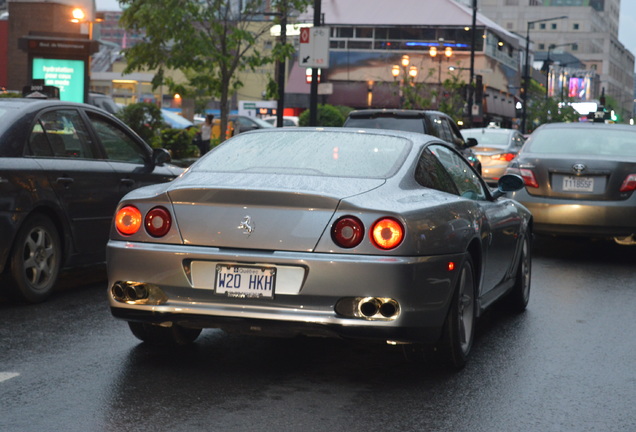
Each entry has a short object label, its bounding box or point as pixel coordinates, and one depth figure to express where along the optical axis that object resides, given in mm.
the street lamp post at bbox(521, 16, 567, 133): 89688
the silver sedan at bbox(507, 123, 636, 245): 12227
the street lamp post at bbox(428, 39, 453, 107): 72462
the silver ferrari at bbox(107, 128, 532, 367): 5699
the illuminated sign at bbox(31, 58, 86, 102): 28516
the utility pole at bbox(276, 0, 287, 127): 24406
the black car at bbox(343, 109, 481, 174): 17609
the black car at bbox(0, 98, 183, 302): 8242
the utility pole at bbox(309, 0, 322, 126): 22156
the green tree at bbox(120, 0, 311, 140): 24172
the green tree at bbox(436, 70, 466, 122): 57341
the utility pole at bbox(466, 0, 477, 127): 52594
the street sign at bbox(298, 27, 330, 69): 21328
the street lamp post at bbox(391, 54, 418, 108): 52700
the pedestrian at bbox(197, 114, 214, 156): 33062
